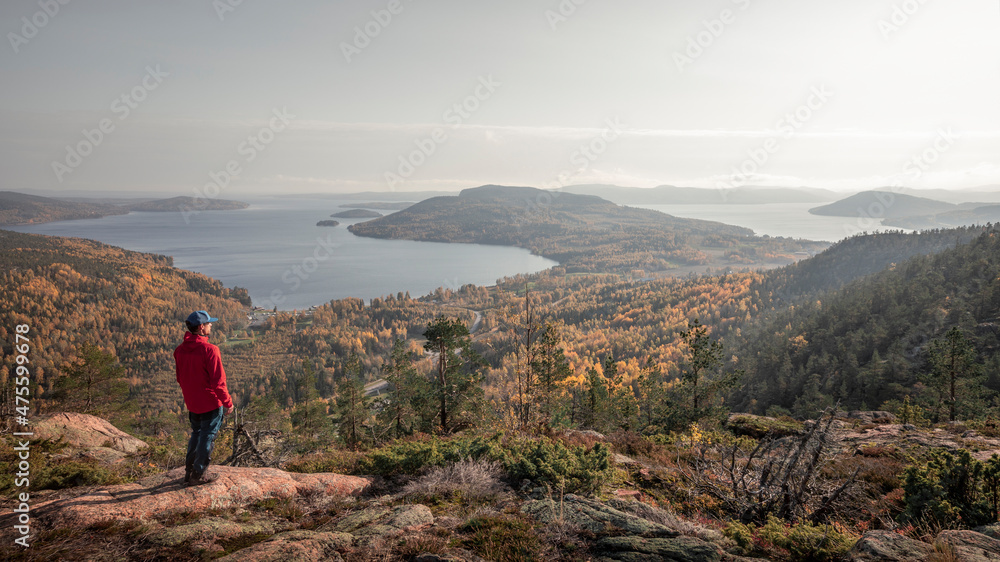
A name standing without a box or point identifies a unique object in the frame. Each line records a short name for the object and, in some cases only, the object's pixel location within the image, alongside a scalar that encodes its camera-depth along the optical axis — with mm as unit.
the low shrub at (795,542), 5020
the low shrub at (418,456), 8797
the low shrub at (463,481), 7504
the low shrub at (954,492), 5812
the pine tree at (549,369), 22527
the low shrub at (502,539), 4996
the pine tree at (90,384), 23639
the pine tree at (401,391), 20344
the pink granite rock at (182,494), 5336
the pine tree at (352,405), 27125
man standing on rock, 6215
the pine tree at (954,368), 24031
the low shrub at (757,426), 17769
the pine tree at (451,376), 17516
